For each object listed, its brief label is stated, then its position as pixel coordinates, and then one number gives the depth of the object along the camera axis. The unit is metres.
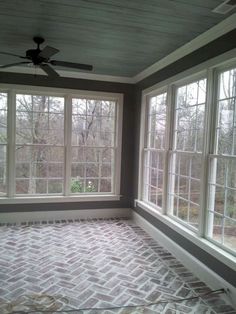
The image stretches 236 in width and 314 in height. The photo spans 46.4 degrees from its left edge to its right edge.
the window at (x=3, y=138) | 4.79
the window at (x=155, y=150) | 4.32
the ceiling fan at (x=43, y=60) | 3.03
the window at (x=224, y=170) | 2.77
